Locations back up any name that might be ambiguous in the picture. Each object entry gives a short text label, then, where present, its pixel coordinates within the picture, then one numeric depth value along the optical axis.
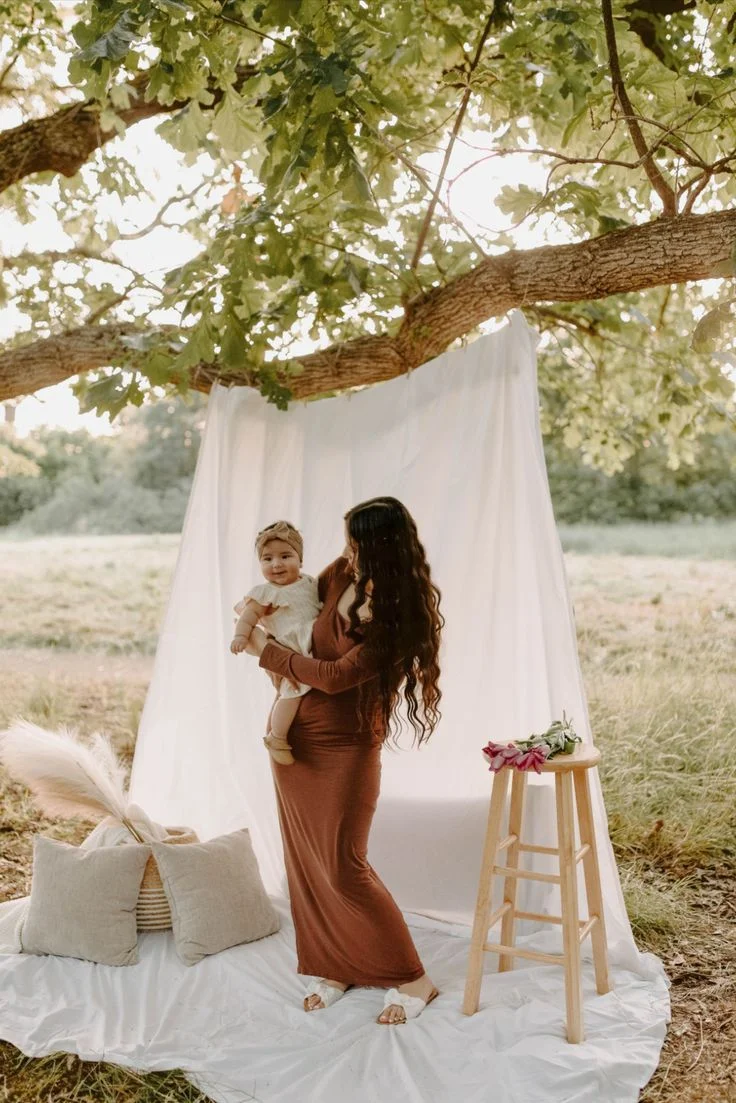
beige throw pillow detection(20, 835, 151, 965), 3.10
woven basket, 3.22
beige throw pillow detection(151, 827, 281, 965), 3.15
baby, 2.92
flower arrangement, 2.64
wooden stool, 2.56
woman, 2.76
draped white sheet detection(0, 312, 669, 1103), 2.61
